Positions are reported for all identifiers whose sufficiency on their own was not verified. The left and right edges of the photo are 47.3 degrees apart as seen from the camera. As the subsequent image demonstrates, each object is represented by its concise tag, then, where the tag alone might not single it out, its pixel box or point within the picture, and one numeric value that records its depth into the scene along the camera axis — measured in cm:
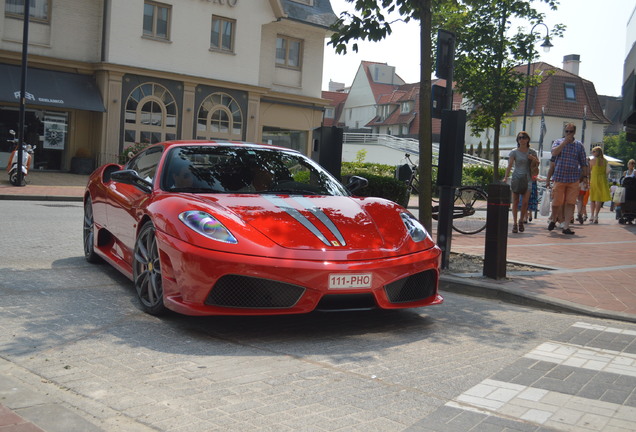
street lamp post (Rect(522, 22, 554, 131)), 2008
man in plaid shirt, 1276
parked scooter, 1961
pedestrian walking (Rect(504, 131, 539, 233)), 1295
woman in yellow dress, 1714
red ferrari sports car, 455
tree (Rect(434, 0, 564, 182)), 2000
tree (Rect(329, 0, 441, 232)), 856
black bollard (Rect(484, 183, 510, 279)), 730
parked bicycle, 1228
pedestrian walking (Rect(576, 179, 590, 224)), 1672
